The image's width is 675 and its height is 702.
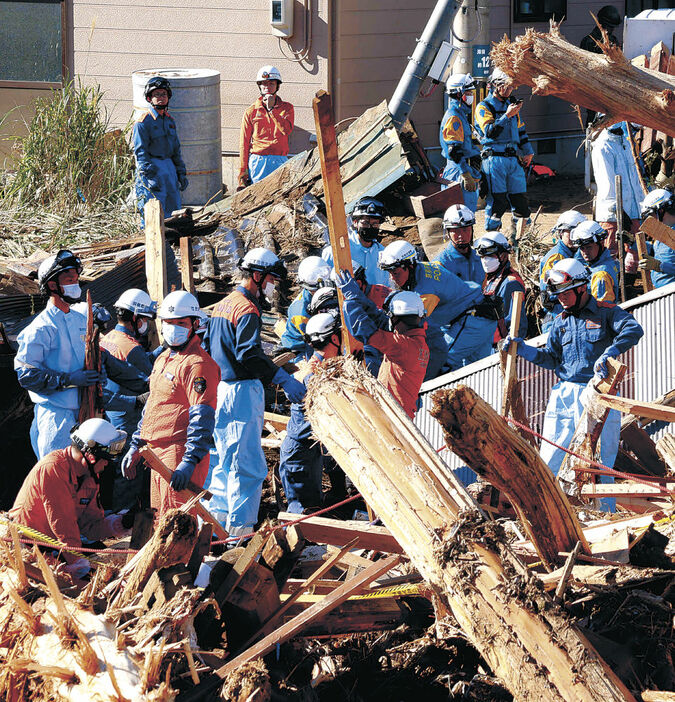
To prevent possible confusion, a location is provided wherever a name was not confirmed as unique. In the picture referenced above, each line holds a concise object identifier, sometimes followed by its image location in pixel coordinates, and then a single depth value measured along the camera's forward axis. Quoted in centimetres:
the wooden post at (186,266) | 1931
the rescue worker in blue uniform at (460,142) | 2355
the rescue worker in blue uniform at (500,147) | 2402
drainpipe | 2437
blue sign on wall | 2662
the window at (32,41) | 2867
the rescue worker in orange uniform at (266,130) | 2433
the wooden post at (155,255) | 1850
